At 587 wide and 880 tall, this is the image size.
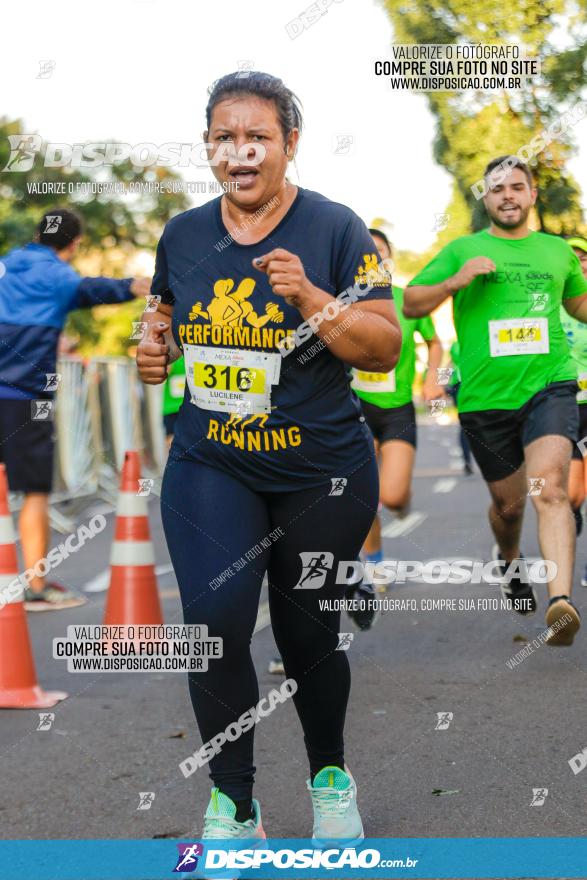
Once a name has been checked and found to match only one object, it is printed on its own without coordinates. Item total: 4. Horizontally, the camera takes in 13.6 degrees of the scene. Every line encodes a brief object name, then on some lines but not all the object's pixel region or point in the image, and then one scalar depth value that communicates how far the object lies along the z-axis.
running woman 5.93
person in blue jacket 13.34
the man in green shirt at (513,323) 10.95
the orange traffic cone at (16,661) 9.69
